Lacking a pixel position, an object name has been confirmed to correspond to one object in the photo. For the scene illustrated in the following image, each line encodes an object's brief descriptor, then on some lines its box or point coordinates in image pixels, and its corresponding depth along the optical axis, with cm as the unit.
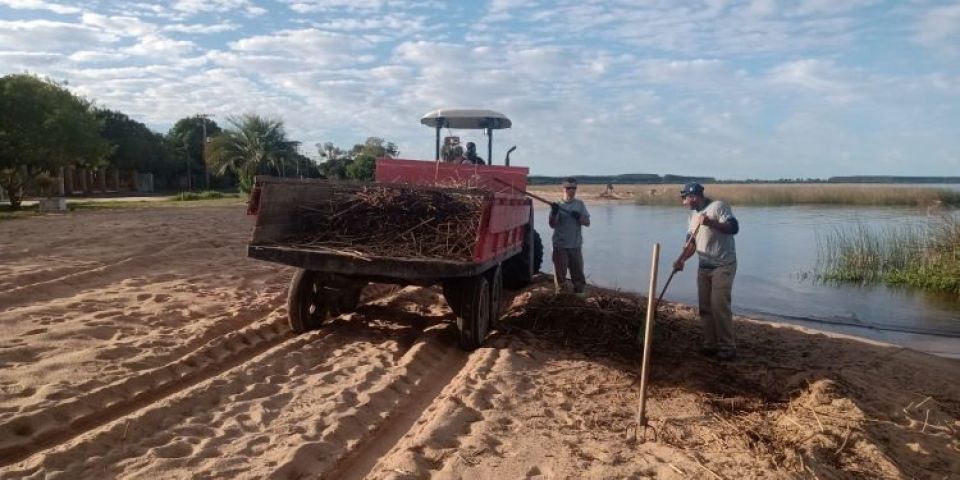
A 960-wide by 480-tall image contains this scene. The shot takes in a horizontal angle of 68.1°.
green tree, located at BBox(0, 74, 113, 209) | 2138
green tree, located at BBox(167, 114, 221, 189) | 5134
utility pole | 5065
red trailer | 600
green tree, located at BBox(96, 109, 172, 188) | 4375
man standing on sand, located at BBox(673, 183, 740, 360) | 663
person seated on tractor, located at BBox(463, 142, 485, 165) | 1029
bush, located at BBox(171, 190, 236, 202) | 3471
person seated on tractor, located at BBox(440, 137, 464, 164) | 1103
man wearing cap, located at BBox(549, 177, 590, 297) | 905
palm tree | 4025
